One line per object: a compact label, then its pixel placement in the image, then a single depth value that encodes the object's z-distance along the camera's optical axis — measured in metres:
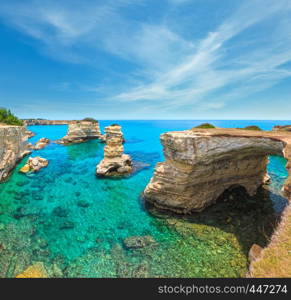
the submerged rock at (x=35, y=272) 9.74
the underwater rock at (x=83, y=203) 18.31
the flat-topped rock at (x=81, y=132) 63.28
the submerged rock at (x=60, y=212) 16.33
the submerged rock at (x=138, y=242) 12.13
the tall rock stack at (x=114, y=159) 27.94
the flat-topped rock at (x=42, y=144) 50.76
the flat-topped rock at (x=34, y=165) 28.85
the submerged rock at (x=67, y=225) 14.43
